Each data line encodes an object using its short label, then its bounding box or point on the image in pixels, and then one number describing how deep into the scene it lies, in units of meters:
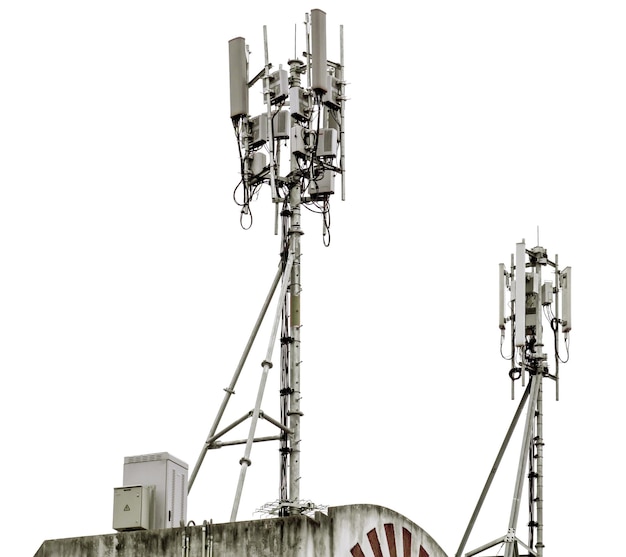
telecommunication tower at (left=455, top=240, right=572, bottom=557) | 54.75
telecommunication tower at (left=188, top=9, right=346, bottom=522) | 49.88
